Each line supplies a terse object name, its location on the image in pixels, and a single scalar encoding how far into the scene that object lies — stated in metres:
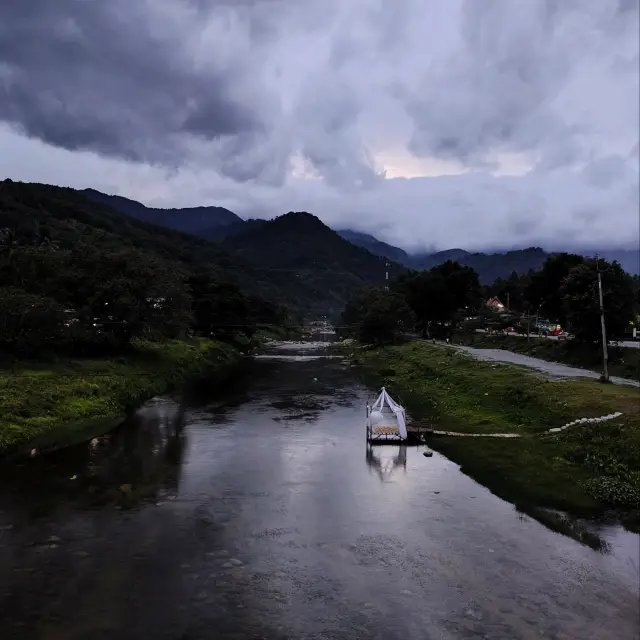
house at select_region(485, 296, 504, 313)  159.75
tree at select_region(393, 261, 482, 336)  132.50
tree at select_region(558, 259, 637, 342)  67.69
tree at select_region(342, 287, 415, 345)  124.75
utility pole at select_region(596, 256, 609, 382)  52.75
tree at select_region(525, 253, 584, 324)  90.25
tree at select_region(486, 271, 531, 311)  180.86
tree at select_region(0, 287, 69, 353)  56.12
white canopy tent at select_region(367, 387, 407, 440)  41.97
